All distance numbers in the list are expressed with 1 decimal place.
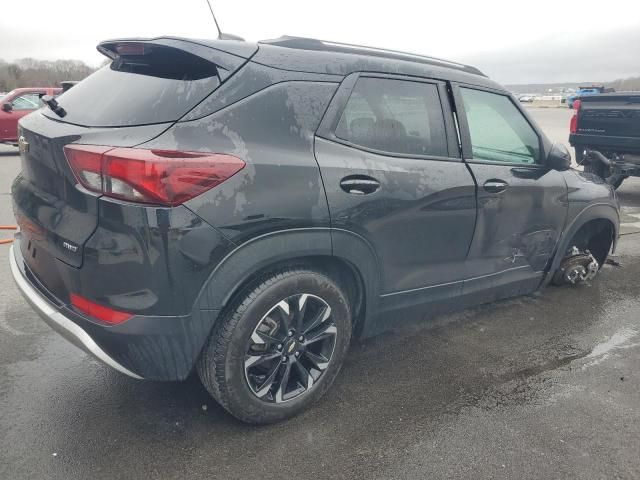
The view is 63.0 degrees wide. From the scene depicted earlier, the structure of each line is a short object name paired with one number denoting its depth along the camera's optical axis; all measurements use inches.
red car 512.1
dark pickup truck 305.0
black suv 82.3
